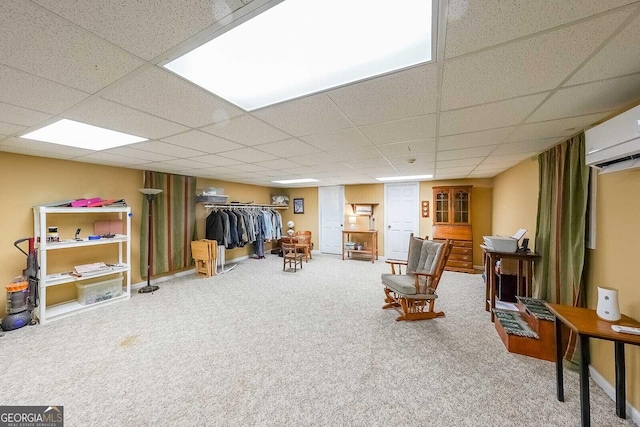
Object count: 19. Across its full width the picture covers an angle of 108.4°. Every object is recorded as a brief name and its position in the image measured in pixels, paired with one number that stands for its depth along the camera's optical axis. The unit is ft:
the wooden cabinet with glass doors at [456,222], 17.40
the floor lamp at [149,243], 13.30
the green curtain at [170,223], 14.40
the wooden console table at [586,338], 4.55
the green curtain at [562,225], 6.90
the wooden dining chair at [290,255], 18.01
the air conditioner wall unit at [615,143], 4.54
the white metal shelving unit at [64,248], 9.58
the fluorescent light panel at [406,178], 17.70
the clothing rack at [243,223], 17.62
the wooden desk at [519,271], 9.46
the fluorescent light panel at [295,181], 19.08
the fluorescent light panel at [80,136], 6.99
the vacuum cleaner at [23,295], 9.05
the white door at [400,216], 20.75
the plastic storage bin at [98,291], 11.08
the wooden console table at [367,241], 20.93
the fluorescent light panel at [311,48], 3.27
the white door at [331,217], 24.09
